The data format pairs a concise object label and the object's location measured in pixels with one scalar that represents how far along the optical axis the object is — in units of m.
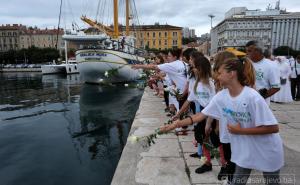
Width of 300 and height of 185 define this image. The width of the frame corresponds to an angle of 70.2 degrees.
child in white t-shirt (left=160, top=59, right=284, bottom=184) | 1.89
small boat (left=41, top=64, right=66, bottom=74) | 46.46
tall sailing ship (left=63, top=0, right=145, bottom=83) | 20.17
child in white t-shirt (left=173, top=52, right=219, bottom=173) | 3.18
